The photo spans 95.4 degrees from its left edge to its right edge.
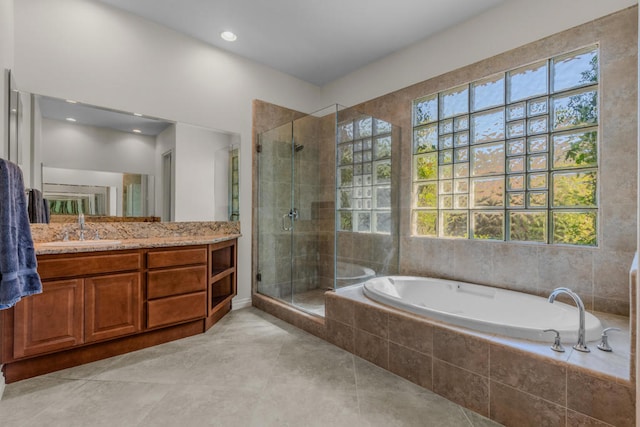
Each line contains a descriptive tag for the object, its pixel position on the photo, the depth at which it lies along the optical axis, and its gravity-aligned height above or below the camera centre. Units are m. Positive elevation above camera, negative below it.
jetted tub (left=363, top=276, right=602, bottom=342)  1.51 -0.65
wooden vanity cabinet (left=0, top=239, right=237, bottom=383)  1.78 -0.68
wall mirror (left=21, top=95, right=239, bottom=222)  2.26 +0.42
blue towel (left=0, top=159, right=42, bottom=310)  1.28 -0.16
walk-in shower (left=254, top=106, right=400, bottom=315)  3.03 +0.09
